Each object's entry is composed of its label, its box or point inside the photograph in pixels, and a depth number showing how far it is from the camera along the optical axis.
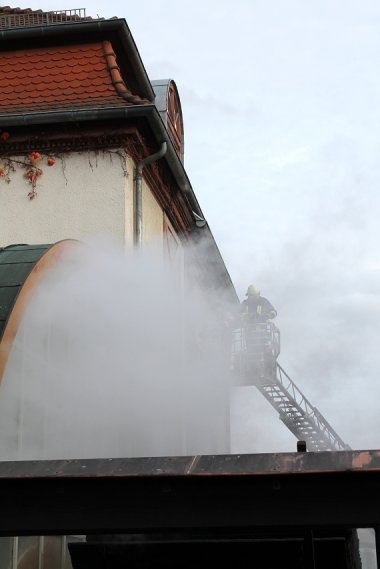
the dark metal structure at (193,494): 4.72
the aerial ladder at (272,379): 22.59
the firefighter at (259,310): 22.84
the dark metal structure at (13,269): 7.70
